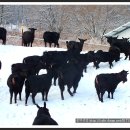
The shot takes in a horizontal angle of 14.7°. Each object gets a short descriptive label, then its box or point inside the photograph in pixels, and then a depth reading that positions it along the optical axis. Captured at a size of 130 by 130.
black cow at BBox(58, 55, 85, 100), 23.59
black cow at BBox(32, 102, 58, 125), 15.66
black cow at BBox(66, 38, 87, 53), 30.79
